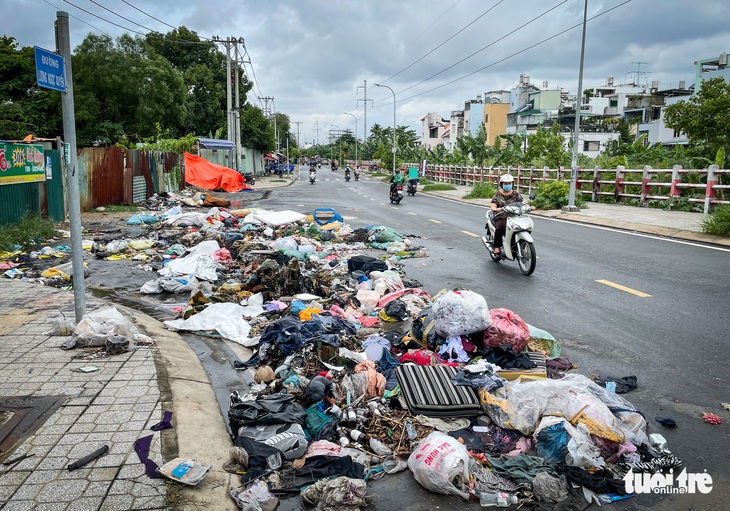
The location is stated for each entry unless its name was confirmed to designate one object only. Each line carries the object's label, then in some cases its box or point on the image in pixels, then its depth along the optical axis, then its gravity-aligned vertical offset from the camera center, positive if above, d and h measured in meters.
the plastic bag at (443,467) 3.45 -1.82
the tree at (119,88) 33.78 +4.49
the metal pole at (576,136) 20.66 +1.27
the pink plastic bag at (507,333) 5.39 -1.54
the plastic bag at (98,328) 5.46 -1.64
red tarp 32.88 -0.74
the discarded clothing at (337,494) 3.25 -1.88
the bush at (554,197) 23.09 -1.07
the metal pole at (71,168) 5.20 -0.07
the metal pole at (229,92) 37.00 +4.65
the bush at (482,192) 31.19 -1.27
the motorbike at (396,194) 26.05 -1.23
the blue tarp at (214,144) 37.48 +1.31
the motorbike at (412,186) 34.03 -1.11
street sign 4.72 +0.77
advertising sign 12.44 -0.10
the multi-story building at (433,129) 105.67 +7.41
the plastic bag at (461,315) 5.51 -1.42
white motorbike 9.69 -1.20
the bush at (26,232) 11.64 -1.56
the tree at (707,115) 21.39 +2.24
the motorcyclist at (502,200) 10.39 -0.56
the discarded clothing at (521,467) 3.55 -1.88
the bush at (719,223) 13.06 -1.16
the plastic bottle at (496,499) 3.34 -1.93
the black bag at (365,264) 9.41 -1.62
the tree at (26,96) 29.12 +3.44
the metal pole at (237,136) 40.93 +2.00
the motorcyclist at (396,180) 25.95 -0.60
